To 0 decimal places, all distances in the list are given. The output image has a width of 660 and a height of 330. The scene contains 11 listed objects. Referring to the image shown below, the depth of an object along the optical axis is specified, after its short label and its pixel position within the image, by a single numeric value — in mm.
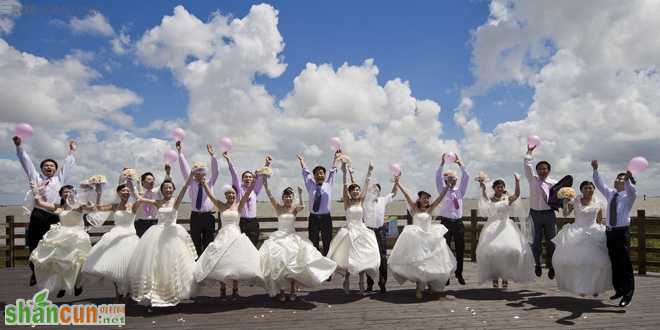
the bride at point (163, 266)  6500
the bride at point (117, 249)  6875
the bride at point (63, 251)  7254
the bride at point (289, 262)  6977
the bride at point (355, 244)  7398
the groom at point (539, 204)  8773
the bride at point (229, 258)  6691
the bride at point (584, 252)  7102
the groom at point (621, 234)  6941
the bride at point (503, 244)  7949
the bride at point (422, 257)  7398
